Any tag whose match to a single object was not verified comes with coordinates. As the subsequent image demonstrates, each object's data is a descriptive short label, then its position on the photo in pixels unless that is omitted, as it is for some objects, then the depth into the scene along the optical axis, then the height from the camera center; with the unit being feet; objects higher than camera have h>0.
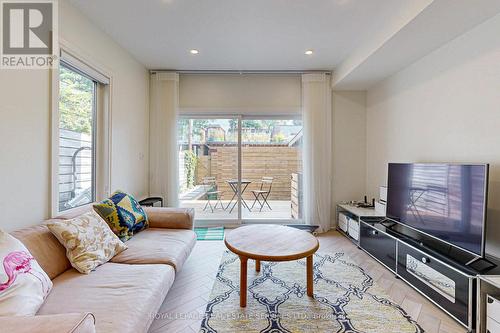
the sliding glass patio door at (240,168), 13.39 -0.23
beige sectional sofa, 2.94 -2.44
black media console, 5.39 -2.71
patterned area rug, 5.52 -3.66
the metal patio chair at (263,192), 13.69 -1.60
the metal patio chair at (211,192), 13.64 -1.62
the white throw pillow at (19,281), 3.59 -1.97
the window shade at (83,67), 7.08 +3.05
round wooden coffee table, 6.08 -2.24
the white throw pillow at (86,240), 5.34 -1.86
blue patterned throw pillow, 7.15 -1.62
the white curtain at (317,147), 12.41 +0.90
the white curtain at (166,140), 12.41 +1.18
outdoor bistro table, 13.47 -1.20
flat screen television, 5.87 -1.01
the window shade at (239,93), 12.92 +3.78
